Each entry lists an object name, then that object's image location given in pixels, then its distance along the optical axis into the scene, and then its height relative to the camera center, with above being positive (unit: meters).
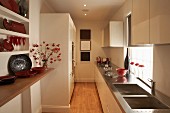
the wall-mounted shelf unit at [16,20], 1.24 +0.49
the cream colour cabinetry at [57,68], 2.50 -0.30
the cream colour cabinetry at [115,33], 2.91 +0.58
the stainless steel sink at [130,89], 1.62 -0.54
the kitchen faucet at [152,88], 1.43 -0.44
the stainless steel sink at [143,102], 1.26 -0.58
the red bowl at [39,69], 1.80 -0.23
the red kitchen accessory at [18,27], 1.47 +0.40
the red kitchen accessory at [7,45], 1.35 +0.13
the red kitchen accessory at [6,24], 1.34 +0.38
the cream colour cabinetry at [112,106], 1.27 -0.67
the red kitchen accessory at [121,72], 2.18 -0.34
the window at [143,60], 1.98 -0.11
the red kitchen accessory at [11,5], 1.28 +0.63
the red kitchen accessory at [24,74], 1.49 -0.26
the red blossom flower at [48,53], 2.39 +0.05
